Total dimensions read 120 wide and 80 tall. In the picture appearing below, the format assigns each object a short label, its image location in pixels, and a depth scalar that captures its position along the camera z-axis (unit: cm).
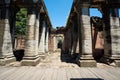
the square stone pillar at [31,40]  472
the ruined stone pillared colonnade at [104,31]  459
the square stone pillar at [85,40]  441
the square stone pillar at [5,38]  489
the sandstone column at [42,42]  726
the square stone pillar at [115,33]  485
